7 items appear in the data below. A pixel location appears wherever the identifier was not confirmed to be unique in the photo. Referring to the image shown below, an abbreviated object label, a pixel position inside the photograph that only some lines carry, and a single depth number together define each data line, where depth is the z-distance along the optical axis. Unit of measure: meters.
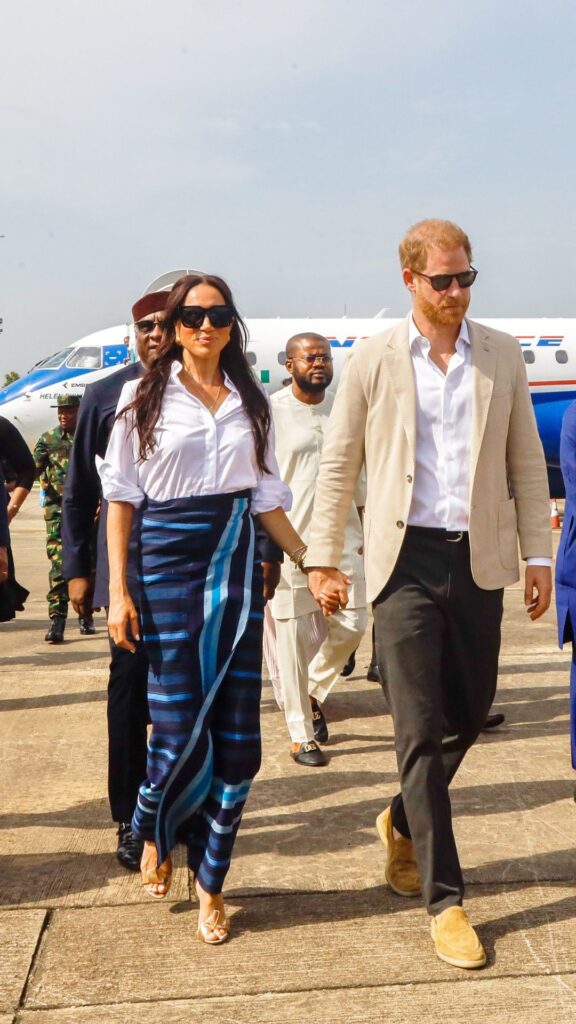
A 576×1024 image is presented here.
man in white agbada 5.95
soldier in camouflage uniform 9.31
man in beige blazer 3.60
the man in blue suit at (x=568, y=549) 4.35
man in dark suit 4.34
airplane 21.11
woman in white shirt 3.64
